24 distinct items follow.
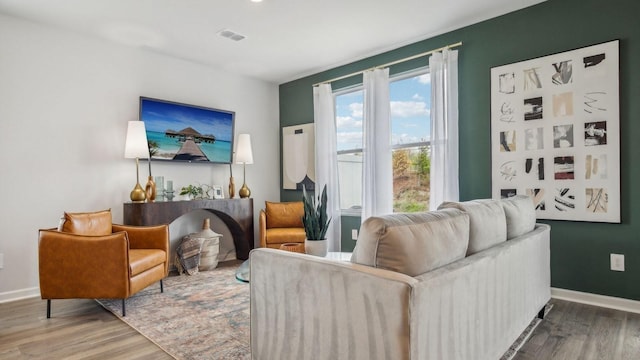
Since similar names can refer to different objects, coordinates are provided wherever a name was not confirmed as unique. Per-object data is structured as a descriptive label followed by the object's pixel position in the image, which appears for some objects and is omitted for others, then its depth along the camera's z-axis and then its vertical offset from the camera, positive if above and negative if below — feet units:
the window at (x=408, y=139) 13.25 +1.31
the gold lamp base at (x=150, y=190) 12.82 -0.42
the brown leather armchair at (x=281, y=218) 14.68 -1.76
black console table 12.29 -1.31
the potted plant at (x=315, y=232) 9.02 -1.40
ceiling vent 12.12 +4.79
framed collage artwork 9.23 +1.05
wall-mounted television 13.55 +1.83
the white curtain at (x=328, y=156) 15.48 +0.83
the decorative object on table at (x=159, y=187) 13.60 -0.35
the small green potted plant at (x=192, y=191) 14.05 -0.54
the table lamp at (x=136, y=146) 12.32 +1.09
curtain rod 12.01 +4.12
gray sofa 4.05 -1.53
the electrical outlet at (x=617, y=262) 9.13 -2.29
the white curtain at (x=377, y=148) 13.85 +1.00
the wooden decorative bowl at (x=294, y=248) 9.24 -1.90
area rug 7.19 -3.35
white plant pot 9.01 -1.76
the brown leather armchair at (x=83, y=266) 8.89 -2.11
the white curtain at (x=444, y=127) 11.80 +1.49
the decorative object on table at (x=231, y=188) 15.52 -0.48
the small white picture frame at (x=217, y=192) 15.02 -0.61
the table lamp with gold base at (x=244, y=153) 15.56 +0.98
